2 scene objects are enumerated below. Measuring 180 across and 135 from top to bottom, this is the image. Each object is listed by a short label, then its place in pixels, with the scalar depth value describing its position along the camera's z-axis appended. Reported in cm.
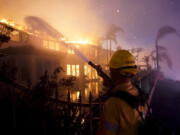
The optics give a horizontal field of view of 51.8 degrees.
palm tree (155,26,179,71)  1623
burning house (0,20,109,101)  1291
